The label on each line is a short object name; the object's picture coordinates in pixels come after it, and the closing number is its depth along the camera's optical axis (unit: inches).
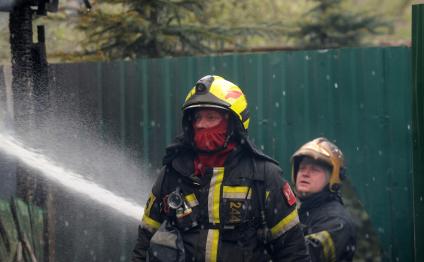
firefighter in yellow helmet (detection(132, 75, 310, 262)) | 344.5
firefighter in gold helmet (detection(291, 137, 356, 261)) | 432.8
